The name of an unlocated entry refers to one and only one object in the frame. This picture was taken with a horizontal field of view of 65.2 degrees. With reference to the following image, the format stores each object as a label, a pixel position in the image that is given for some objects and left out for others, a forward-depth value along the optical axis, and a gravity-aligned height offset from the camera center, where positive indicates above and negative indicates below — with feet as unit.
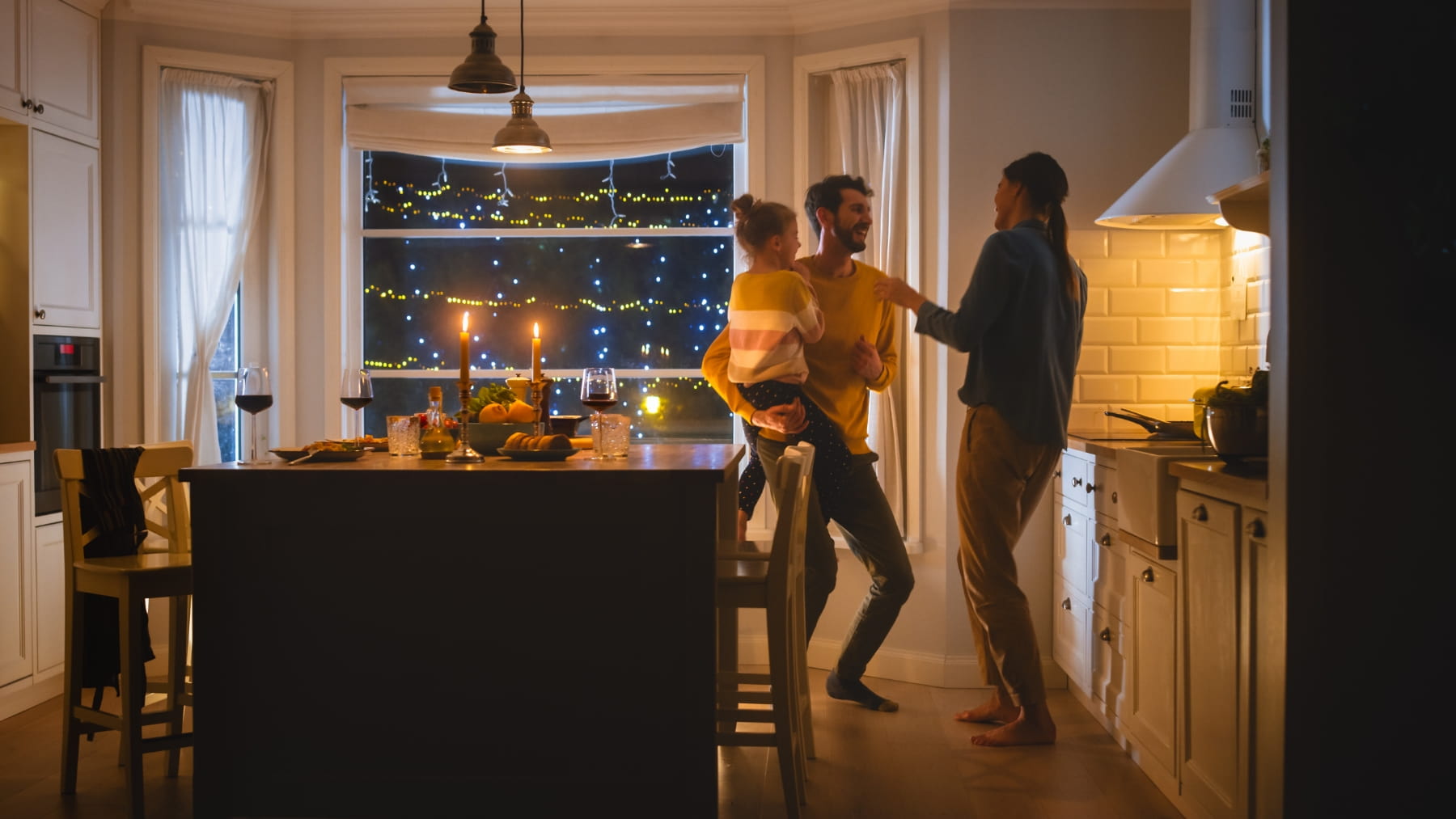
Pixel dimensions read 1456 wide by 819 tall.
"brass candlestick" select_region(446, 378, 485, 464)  9.14 -0.34
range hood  11.30 +2.72
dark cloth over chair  10.25 -1.20
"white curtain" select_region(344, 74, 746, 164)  15.25 +3.84
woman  10.50 +0.11
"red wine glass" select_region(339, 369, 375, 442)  9.59 +0.06
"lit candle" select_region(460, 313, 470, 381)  9.08 +0.37
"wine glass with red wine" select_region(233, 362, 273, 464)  9.31 +0.06
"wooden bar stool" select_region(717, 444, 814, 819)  8.75 -1.62
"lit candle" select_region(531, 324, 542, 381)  9.82 +0.36
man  11.82 +0.15
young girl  10.91 +0.68
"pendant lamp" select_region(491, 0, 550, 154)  11.91 +2.79
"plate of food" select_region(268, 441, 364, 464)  8.82 -0.45
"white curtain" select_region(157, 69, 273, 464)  14.90 +2.34
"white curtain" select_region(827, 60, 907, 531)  14.24 +2.97
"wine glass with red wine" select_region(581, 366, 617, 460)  9.07 +0.04
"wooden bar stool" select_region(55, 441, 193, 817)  9.16 -1.80
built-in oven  13.03 -0.07
